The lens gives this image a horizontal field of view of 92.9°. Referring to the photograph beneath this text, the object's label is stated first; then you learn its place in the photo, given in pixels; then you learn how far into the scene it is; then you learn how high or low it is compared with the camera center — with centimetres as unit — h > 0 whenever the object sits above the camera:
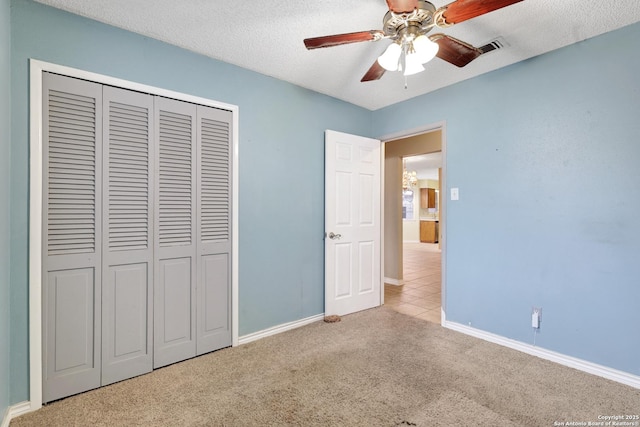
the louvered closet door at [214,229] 249 -11
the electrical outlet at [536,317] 248 -82
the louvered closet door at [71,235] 189 -13
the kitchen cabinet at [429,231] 1125 -55
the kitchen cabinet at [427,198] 1173 +72
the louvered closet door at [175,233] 229 -14
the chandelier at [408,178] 934 +123
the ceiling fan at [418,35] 147 +103
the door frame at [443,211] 312 +6
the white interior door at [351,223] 332 -8
